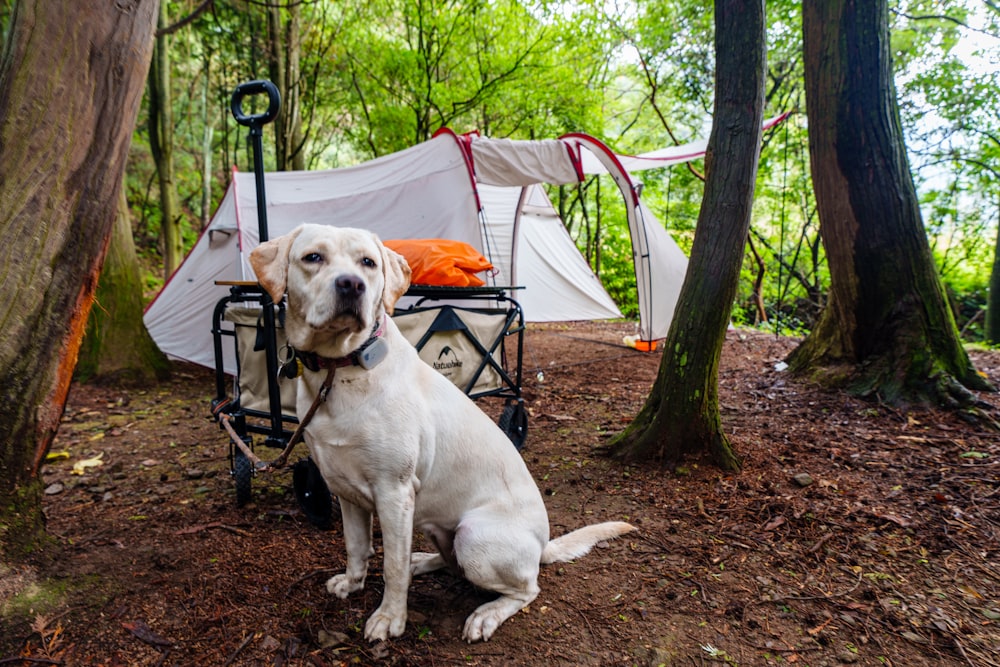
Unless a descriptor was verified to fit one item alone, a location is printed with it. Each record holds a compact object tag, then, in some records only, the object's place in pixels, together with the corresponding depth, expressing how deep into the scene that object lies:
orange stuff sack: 3.45
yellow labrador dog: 1.83
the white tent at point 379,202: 5.66
